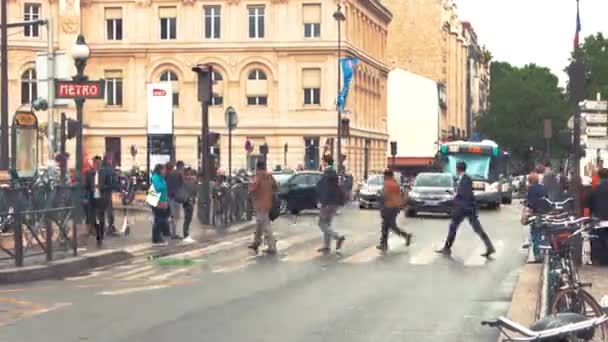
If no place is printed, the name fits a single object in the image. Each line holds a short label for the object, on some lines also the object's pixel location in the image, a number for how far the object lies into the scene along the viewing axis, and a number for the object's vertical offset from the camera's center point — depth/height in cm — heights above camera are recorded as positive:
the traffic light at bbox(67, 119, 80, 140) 2994 +56
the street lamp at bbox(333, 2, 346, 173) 6318 +451
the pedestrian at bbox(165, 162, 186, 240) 2719 -101
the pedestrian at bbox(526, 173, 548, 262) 2106 -88
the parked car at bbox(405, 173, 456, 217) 4053 -162
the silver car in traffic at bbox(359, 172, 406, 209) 4853 -180
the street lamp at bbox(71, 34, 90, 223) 2374 +145
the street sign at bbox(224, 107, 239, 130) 3844 +103
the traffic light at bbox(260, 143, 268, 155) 6362 +1
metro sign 2267 +117
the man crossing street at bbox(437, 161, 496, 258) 2381 -118
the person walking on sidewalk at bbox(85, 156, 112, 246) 2462 -98
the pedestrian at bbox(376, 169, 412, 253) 2494 -122
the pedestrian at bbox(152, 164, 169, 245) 2514 -127
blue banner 6429 +398
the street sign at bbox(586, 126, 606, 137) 2217 +33
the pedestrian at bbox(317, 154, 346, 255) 2448 -107
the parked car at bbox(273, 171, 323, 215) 4209 -154
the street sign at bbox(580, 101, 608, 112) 2130 +79
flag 2158 +229
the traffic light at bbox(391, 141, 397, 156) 6124 +6
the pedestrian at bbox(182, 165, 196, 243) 2685 -147
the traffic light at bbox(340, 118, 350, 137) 6393 +122
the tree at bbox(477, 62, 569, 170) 12031 +355
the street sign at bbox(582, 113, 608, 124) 2159 +56
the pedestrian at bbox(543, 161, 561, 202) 2967 -91
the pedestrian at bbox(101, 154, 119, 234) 2573 -79
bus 4888 -67
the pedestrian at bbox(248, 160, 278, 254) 2397 -110
